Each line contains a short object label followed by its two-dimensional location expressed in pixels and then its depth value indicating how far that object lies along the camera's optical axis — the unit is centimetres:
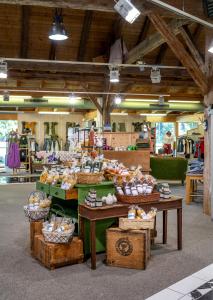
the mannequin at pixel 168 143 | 1256
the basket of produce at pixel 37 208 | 366
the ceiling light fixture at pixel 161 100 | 1098
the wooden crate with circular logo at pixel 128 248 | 322
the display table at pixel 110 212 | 323
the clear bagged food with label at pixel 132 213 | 333
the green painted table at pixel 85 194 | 351
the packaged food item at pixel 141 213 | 336
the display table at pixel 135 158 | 750
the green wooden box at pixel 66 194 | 349
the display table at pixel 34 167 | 1222
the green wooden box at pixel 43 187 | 392
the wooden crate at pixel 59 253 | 324
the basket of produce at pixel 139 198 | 348
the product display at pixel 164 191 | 375
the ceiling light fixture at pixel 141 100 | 1241
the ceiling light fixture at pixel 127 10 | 357
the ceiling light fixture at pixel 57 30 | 492
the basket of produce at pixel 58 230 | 321
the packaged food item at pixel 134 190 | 350
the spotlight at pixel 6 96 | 1029
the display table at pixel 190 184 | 636
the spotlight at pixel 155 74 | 701
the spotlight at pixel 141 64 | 694
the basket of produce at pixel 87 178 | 353
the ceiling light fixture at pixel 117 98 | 992
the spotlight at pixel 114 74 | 682
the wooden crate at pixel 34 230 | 366
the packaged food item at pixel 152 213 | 337
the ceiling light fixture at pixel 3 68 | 641
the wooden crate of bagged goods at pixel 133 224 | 331
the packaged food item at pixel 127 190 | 352
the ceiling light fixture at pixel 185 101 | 1270
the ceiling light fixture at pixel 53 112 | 1401
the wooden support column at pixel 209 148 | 543
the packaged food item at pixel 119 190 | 354
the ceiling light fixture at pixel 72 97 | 1048
